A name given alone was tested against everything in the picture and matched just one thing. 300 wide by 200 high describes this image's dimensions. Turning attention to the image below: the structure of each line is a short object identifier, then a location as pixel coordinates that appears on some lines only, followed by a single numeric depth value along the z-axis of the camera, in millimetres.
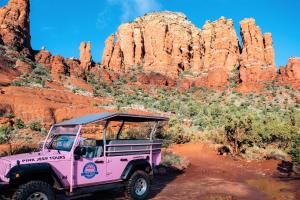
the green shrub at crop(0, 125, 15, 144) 18942
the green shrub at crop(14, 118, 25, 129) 25394
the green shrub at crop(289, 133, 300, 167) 12617
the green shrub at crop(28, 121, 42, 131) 25294
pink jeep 6570
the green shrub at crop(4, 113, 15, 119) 28803
